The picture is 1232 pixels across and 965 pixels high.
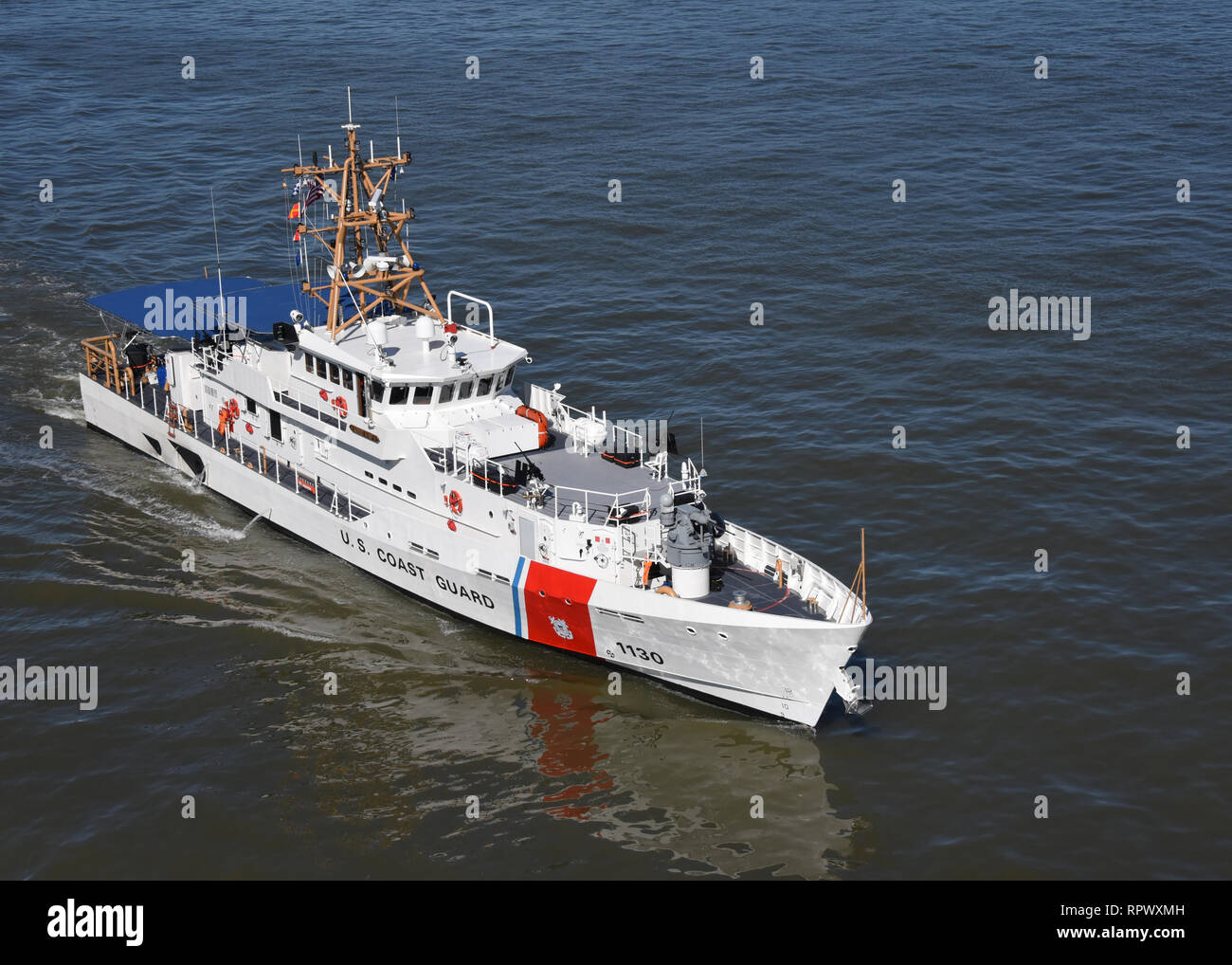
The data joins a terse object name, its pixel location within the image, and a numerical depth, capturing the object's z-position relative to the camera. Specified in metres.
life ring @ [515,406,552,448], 36.97
